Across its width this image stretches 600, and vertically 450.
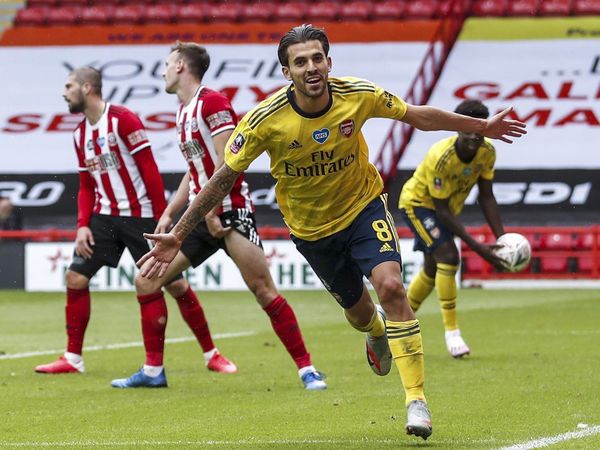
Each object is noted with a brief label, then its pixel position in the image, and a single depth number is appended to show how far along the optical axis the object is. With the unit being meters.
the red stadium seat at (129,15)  28.75
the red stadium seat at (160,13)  28.61
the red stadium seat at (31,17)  28.95
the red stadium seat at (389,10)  28.09
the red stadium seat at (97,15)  28.77
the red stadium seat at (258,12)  28.44
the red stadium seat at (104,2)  29.42
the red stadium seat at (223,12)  28.53
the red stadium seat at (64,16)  28.84
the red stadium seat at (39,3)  29.52
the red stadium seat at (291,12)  28.31
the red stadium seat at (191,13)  28.53
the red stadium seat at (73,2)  29.47
